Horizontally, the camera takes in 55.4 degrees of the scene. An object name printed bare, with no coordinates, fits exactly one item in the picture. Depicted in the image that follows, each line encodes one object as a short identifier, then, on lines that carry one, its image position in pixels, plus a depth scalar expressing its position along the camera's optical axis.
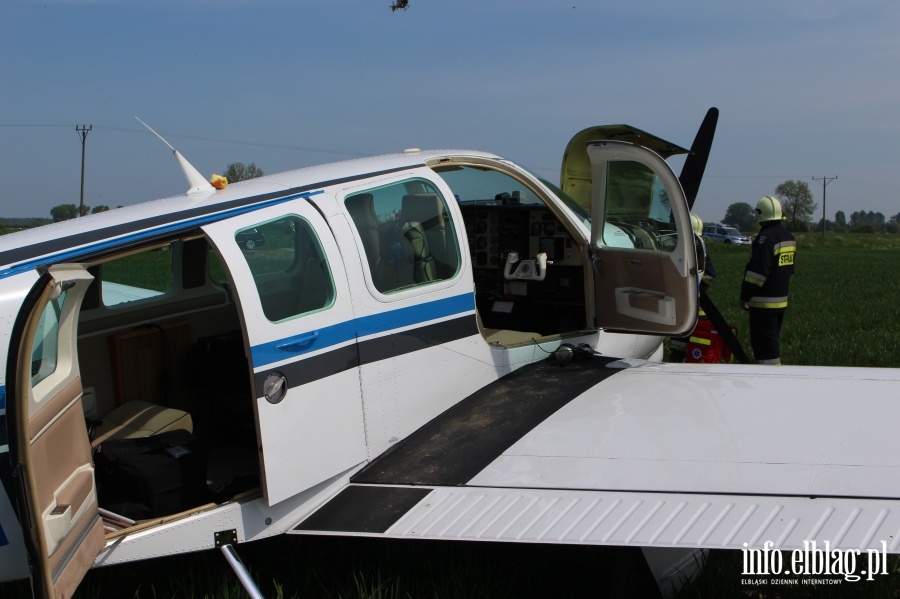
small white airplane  3.43
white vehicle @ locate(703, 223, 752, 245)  62.42
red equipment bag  8.48
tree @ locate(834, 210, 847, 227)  141.68
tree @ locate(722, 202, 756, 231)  131.62
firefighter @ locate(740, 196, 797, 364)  8.74
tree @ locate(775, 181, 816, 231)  108.51
